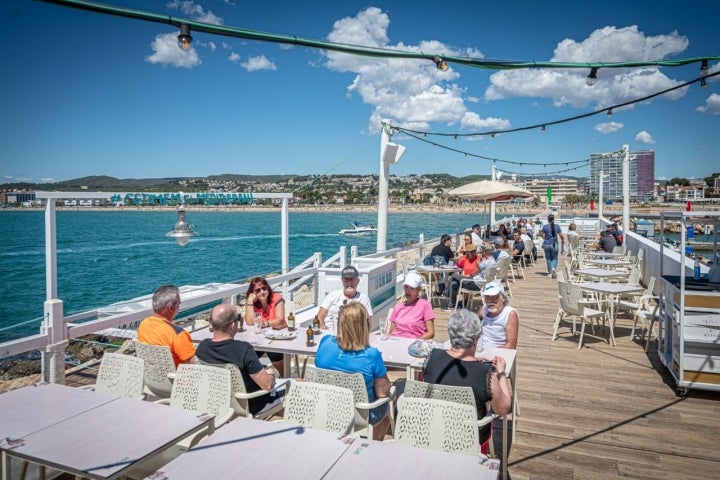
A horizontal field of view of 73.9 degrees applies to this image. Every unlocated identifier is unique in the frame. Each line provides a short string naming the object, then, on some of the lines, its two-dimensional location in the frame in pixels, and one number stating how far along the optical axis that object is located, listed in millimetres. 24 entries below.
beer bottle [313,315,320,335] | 4040
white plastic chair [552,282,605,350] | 5835
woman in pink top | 4266
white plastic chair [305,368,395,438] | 2605
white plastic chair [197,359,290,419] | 2787
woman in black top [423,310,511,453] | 2566
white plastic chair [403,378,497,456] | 2406
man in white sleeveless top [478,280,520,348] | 3908
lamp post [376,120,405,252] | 7359
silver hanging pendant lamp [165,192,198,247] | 5227
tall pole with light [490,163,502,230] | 14867
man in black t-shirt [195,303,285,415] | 2885
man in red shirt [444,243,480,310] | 7910
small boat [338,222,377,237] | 78625
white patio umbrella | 10859
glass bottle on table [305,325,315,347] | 3639
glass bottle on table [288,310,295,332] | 4090
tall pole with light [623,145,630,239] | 13359
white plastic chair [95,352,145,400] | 2756
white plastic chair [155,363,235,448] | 2572
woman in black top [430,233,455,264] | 8234
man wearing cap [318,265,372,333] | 4410
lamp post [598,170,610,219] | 18191
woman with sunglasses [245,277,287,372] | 4371
